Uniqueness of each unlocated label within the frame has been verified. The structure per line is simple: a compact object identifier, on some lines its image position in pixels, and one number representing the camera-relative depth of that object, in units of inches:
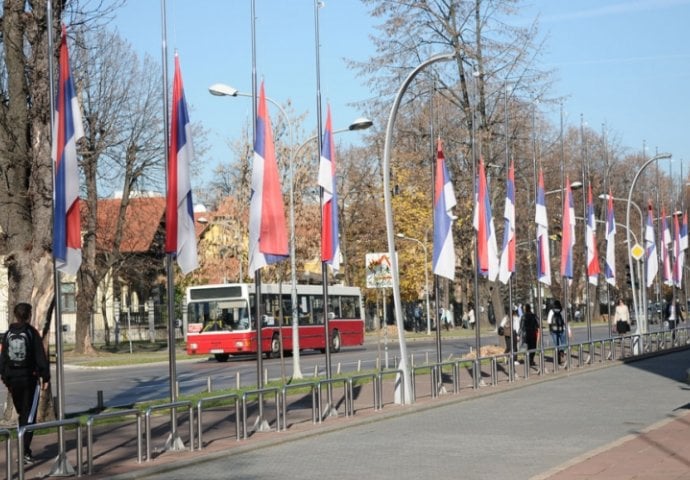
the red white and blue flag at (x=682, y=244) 1862.9
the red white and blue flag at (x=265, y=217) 741.9
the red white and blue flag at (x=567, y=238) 1318.9
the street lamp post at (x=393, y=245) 861.2
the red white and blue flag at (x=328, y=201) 865.5
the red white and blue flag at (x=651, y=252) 1733.5
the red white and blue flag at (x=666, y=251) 1800.3
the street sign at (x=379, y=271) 1099.9
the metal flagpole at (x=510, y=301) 1095.0
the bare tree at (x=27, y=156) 768.9
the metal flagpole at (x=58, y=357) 509.4
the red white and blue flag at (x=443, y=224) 947.3
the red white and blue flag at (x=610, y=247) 1526.8
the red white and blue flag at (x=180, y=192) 667.4
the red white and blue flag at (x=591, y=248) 1441.9
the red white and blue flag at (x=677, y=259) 1840.6
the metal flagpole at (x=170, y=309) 597.0
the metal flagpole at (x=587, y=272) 1446.9
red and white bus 1716.3
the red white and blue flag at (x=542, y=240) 1237.7
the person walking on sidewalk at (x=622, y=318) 1684.3
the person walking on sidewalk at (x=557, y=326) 1338.6
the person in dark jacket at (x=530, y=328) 1294.3
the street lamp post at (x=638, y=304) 1695.4
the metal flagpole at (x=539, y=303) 1189.1
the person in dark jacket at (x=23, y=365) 550.3
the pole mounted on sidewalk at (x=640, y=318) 1536.8
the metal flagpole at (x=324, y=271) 766.5
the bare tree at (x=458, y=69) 1493.6
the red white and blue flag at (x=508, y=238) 1169.4
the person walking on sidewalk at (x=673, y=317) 1766.6
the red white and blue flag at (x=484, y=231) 1093.1
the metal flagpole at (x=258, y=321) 688.4
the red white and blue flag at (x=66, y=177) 616.7
